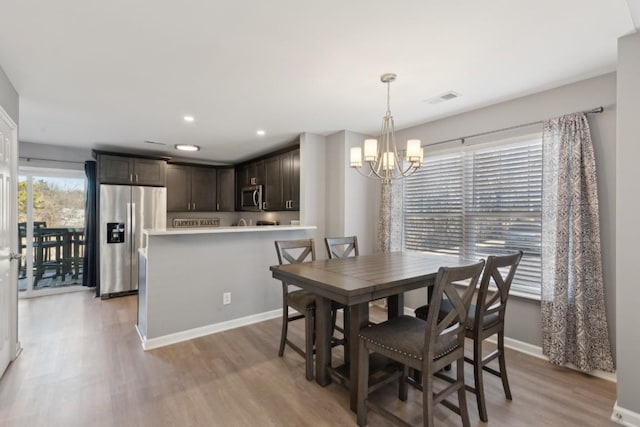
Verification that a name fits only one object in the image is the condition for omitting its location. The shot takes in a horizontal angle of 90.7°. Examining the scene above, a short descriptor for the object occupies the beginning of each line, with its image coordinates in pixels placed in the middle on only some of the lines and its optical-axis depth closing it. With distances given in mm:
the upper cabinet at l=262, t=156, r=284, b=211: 5050
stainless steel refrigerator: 4789
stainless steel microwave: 5461
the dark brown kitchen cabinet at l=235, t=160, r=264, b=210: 5625
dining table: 1963
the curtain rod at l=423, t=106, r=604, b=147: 2520
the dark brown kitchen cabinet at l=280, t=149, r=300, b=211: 4594
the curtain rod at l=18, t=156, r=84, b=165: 4670
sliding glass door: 4715
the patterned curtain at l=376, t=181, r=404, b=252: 4148
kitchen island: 3115
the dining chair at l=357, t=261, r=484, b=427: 1651
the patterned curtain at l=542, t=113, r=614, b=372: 2479
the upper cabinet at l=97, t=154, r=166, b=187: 4874
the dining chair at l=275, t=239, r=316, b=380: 2502
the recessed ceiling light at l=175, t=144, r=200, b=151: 4984
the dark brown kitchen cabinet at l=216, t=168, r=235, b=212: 6492
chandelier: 2432
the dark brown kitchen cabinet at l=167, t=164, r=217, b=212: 5922
